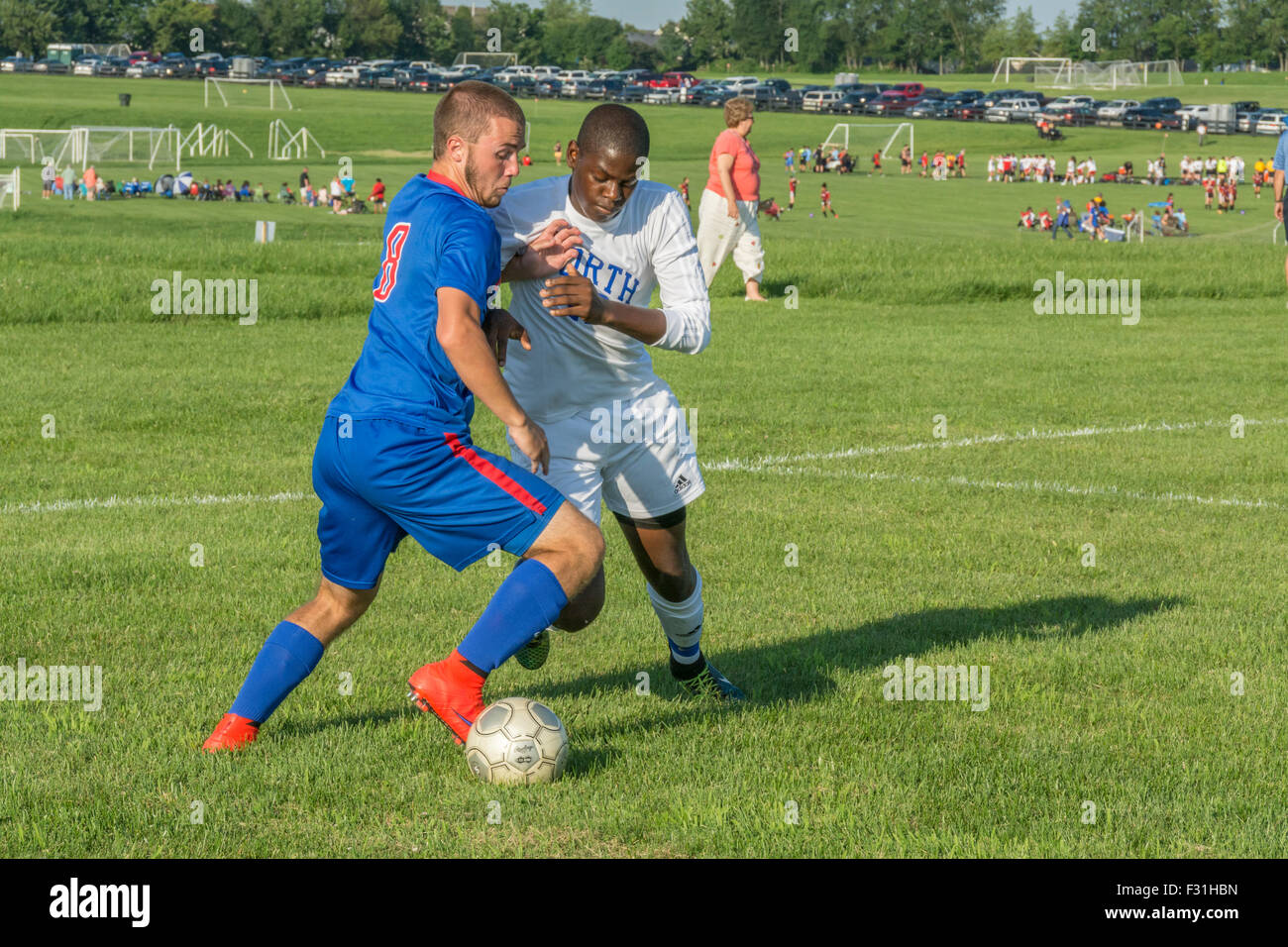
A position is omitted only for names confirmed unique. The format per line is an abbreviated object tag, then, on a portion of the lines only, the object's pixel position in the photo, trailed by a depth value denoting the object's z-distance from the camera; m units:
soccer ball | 5.04
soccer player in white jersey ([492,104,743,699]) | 5.83
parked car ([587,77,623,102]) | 99.81
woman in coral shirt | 19.80
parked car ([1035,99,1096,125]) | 88.81
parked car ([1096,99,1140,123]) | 87.62
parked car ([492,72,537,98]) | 97.31
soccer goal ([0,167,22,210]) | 38.68
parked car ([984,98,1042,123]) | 89.69
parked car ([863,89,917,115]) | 92.63
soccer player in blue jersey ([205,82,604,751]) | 4.82
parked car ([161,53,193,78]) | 103.06
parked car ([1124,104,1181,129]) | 84.80
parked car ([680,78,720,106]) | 99.56
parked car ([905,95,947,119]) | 91.62
